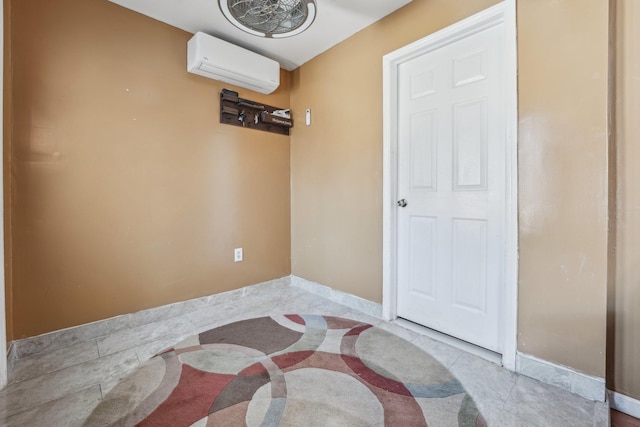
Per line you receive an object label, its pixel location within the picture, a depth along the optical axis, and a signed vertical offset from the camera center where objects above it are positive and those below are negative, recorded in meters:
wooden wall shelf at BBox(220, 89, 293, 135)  2.50 +0.91
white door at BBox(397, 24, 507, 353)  1.68 +0.14
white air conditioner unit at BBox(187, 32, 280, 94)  2.19 +1.22
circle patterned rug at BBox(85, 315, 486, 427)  1.19 -0.89
